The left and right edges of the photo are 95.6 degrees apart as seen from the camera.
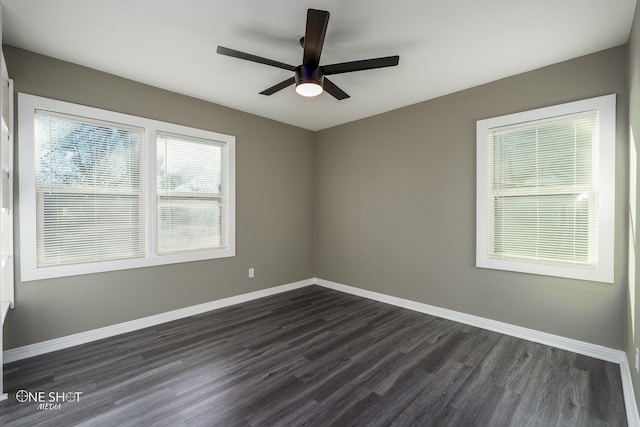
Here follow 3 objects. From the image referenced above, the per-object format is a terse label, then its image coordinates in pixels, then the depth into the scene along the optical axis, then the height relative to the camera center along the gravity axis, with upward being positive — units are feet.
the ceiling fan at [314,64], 6.27 +3.64
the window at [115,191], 8.61 +0.69
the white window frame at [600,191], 8.11 +0.52
